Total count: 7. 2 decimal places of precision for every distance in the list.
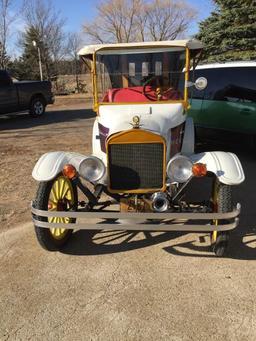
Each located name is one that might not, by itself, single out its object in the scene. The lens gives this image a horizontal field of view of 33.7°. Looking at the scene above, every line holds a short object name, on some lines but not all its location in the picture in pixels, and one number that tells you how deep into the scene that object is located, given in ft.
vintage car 13.87
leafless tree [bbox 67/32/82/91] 112.95
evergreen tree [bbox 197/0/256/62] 61.87
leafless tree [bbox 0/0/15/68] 88.32
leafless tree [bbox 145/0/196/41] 129.49
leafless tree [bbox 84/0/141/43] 129.29
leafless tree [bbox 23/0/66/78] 109.60
